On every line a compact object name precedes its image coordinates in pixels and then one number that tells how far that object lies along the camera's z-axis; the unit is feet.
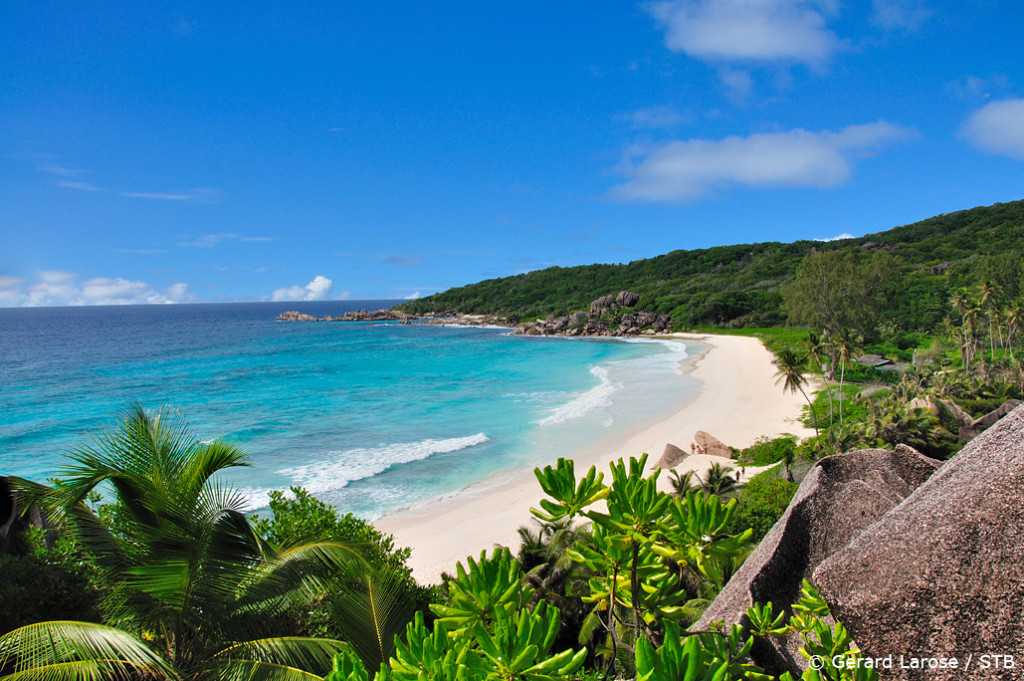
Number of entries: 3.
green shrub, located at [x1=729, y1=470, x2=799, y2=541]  42.12
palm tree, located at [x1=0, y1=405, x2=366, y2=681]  16.88
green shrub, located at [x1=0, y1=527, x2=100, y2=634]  18.97
